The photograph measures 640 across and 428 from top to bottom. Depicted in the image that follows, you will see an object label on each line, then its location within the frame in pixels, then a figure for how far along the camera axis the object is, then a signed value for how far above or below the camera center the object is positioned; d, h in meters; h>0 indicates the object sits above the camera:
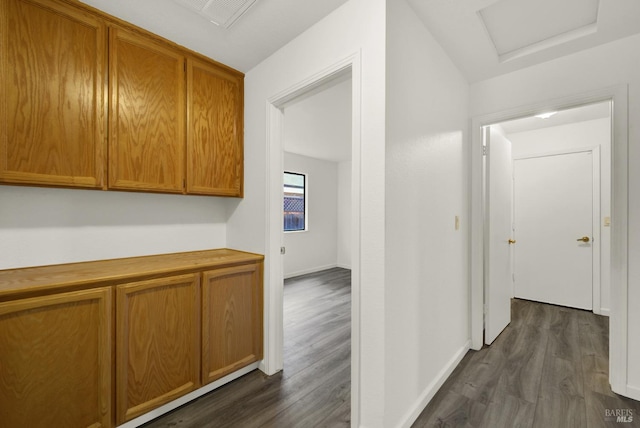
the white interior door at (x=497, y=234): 2.49 -0.19
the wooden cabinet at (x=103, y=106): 1.33 +0.66
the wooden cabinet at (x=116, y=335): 1.18 -0.66
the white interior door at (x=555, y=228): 3.38 -0.18
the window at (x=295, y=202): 5.28 +0.26
